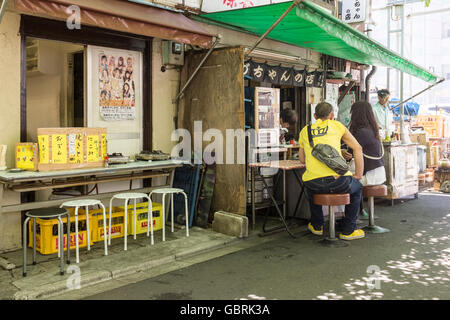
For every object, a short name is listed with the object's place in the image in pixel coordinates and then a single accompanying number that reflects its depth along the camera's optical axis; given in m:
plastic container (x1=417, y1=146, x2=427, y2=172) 12.03
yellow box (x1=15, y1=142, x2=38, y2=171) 6.10
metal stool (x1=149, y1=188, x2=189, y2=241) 7.17
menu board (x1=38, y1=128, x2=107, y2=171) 6.16
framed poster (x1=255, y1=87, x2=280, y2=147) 9.00
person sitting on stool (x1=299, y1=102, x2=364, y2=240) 7.00
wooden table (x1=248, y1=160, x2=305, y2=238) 7.67
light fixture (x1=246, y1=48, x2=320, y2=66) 9.79
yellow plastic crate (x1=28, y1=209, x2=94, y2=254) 6.34
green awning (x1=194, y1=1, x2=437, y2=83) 6.79
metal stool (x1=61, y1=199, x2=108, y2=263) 5.94
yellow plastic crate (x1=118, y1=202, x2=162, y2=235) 7.47
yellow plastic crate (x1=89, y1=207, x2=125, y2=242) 6.98
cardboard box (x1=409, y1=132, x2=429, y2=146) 13.43
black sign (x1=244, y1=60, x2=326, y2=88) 8.71
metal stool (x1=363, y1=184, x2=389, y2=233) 7.97
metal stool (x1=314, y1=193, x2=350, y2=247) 7.03
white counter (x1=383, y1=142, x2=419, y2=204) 10.46
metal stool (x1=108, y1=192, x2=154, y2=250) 6.58
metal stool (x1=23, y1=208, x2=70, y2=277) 5.41
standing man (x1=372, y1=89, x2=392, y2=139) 10.38
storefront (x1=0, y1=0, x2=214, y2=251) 6.30
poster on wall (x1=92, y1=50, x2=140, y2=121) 7.62
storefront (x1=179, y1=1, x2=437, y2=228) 7.10
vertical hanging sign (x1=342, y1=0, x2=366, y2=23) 12.08
